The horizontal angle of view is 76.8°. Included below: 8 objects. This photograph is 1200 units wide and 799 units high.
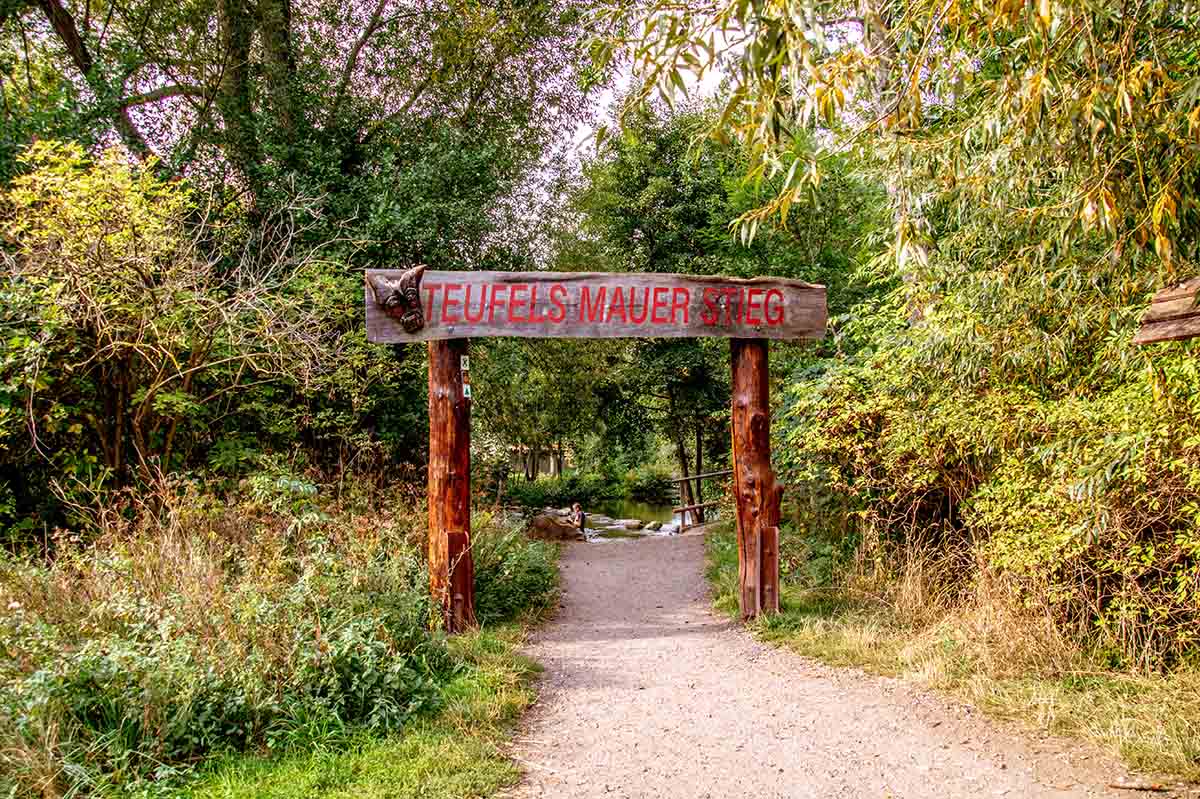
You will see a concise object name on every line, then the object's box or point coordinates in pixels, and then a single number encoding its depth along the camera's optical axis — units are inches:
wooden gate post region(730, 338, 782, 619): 258.4
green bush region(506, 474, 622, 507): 735.1
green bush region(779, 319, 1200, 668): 171.2
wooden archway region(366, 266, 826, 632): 241.8
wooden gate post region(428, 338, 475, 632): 242.8
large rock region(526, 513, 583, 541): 560.8
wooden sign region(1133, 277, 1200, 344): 114.0
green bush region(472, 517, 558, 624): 278.7
